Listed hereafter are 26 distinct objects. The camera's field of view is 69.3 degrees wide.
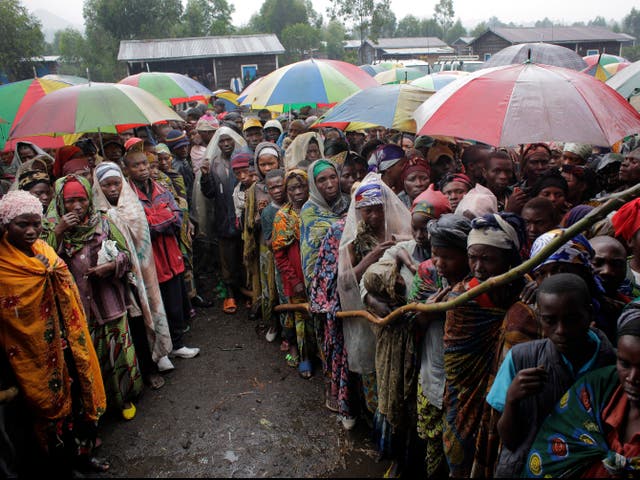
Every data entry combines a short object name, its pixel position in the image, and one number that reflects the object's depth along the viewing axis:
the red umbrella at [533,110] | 3.01
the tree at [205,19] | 53.41
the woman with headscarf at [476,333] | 2.25
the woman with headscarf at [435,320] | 2.43
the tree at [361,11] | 42.66
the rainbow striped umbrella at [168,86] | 7.54
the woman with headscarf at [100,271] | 3.66
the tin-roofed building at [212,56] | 32.62
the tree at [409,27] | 88.00
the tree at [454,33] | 86.31
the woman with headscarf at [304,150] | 5.48
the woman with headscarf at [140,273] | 4.09
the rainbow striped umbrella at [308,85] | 5.65
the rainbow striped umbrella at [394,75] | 10.30
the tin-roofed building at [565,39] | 39.09
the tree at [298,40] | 50.75
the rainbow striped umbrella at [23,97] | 5.70
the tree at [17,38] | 26.27
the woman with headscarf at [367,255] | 3.26
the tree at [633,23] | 86.31
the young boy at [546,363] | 1.77
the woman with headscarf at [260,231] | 5.13
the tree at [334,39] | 57.44
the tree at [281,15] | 68.00
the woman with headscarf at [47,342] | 2.92
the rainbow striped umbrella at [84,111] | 4.05
